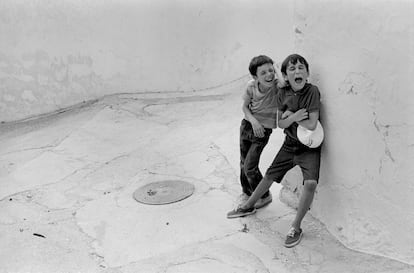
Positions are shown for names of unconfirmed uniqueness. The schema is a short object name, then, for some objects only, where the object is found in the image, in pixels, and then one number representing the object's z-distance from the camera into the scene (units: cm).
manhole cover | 355
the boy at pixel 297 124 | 269
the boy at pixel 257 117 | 299
